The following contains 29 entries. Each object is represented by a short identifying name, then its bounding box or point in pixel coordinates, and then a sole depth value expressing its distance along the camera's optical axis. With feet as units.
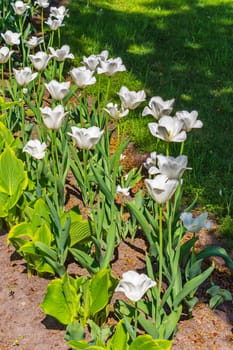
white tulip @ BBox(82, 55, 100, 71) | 10.84
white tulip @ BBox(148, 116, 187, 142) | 7.72
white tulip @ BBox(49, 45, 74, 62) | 11.67
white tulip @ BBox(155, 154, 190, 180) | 7.02
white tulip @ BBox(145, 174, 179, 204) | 6.67
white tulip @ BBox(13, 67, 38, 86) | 10.48
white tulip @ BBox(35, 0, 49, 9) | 15.02
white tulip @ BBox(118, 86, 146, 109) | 9.45
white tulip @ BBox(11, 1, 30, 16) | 13.93
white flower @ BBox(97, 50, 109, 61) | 11.00
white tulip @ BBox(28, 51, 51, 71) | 10.81
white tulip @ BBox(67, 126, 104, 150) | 8.20
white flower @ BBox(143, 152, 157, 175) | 9.84
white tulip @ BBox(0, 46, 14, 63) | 11.38
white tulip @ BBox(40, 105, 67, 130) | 8.39
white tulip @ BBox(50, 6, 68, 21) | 14.43
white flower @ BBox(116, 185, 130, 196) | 10.37
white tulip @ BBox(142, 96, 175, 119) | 8.44
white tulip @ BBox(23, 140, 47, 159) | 9.55
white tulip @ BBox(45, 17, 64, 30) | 13.61
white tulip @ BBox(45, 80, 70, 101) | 9.44
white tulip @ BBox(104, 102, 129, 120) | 9.48
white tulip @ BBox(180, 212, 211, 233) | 8.07
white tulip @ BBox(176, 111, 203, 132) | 8.52
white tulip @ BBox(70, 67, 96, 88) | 9.99
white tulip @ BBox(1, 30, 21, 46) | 12.46
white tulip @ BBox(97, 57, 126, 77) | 10.13
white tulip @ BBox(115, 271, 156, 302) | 6.77
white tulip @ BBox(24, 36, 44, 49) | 12.46
